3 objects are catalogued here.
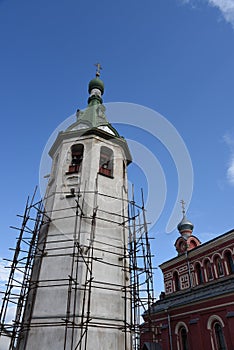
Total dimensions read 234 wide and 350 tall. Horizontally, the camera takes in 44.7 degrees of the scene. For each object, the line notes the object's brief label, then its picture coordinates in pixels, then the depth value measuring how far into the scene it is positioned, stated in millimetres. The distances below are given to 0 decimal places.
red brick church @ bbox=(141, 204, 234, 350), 14828
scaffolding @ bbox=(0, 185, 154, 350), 9266
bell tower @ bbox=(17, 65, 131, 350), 9258
